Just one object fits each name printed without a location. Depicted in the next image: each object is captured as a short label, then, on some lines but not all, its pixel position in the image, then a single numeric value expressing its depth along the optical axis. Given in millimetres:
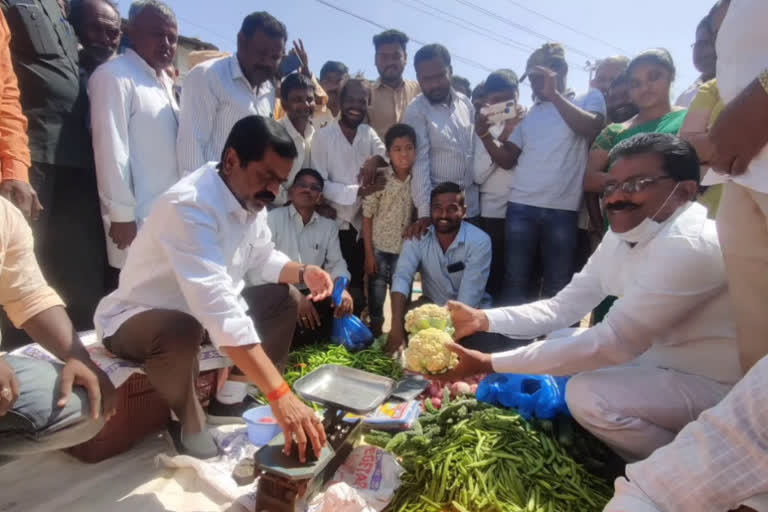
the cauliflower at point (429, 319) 2945
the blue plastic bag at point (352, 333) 4004
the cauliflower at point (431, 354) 2580
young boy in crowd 4402
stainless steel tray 2143
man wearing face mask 2180
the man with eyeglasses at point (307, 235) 4238
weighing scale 1922
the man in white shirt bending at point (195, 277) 2203
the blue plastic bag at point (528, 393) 2516
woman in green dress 3559
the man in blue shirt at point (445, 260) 4133
